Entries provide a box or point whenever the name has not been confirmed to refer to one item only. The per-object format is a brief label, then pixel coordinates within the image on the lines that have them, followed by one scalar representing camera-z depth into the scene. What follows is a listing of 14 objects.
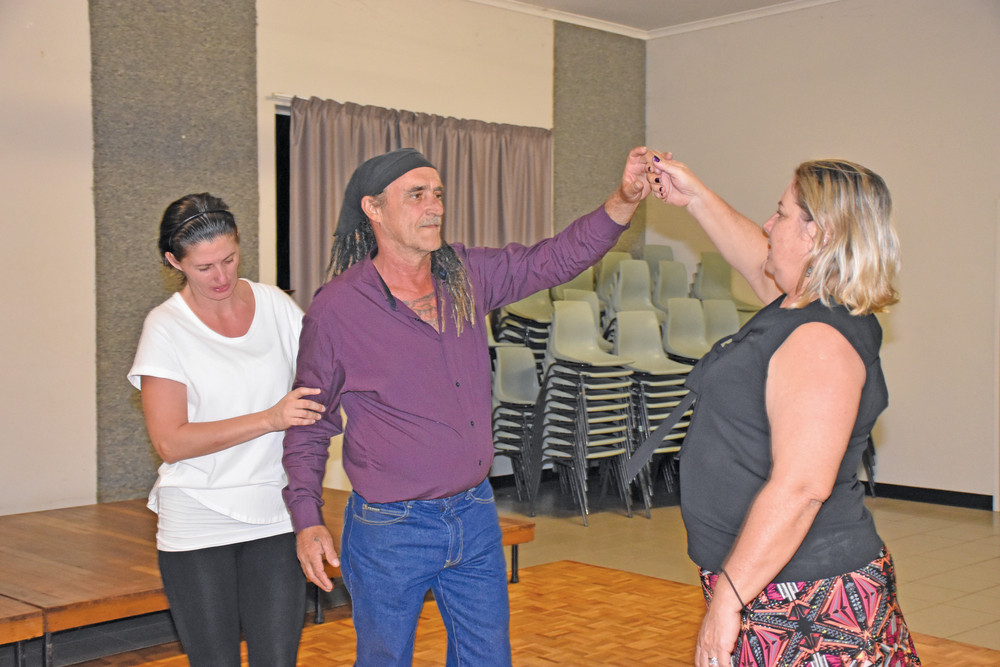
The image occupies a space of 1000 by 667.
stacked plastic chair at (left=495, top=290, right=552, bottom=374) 7.52
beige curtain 6.61
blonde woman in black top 1.61
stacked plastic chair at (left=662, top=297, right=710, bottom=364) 7.55
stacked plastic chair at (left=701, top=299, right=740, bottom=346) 7.88
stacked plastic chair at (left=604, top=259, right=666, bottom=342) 8.02
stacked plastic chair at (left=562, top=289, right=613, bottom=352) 7.64
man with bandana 2.15
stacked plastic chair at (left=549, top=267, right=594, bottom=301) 8.03
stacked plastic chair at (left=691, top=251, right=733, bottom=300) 8.44
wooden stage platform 3.35
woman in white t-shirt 2.22
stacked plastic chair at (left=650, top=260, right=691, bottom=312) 8.32
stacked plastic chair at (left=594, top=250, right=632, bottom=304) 8.24
